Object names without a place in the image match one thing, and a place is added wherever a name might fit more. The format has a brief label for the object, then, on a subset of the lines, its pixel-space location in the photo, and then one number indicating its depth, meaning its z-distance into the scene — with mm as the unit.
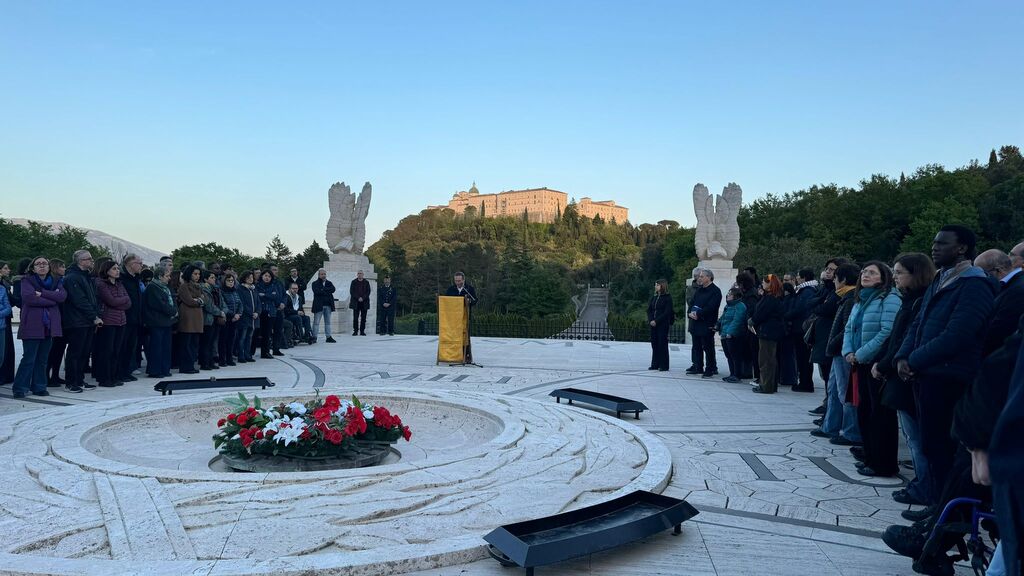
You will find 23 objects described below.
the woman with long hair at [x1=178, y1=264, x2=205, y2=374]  9648
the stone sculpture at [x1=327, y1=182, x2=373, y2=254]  18734
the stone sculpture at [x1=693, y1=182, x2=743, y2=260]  17250
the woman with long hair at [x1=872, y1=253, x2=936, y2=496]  4211
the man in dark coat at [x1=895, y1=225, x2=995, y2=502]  3605
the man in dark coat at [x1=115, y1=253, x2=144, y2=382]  8836
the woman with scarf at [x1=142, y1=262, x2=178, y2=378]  9023
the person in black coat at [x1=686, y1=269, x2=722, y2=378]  10633
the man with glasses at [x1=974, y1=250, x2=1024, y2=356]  3430
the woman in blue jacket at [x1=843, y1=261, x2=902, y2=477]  4848
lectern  11038
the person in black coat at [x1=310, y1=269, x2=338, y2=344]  15672
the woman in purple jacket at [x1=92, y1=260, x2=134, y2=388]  8258
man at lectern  11385
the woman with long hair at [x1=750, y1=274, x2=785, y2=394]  8688
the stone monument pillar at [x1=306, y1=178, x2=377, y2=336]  18594
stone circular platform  2977
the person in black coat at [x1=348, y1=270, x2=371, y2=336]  16906
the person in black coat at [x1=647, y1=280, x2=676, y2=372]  11211
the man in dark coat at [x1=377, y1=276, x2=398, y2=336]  17625
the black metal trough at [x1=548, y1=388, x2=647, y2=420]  6805
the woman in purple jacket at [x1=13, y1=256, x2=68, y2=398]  7359
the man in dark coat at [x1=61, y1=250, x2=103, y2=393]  7785
